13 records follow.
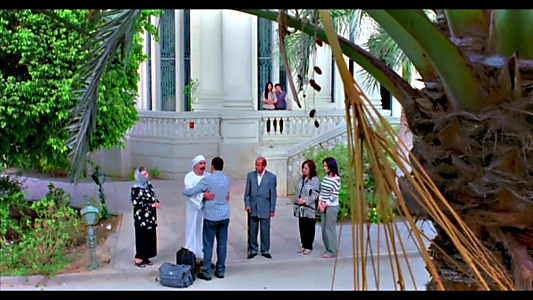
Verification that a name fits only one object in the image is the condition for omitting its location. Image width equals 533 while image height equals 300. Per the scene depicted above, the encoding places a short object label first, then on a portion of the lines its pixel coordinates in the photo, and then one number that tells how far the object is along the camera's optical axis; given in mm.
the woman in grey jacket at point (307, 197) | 9273
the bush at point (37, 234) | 8703
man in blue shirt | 8320
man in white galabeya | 8594
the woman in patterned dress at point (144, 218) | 8602
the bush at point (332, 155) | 12502
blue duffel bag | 8055
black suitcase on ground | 8438
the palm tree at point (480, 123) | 2156
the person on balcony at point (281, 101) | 17812
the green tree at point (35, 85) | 9398
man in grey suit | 9156
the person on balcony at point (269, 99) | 17578
